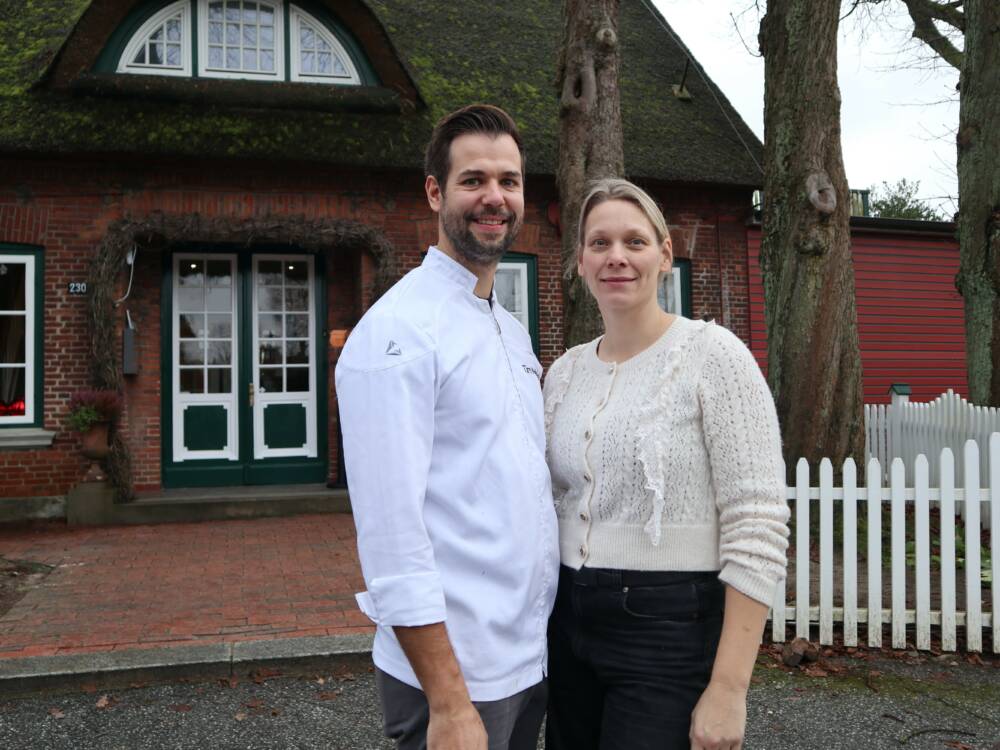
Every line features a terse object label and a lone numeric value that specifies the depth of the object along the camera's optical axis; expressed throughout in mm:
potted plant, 9000
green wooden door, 10195
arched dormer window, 10016
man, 1584
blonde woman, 1714
